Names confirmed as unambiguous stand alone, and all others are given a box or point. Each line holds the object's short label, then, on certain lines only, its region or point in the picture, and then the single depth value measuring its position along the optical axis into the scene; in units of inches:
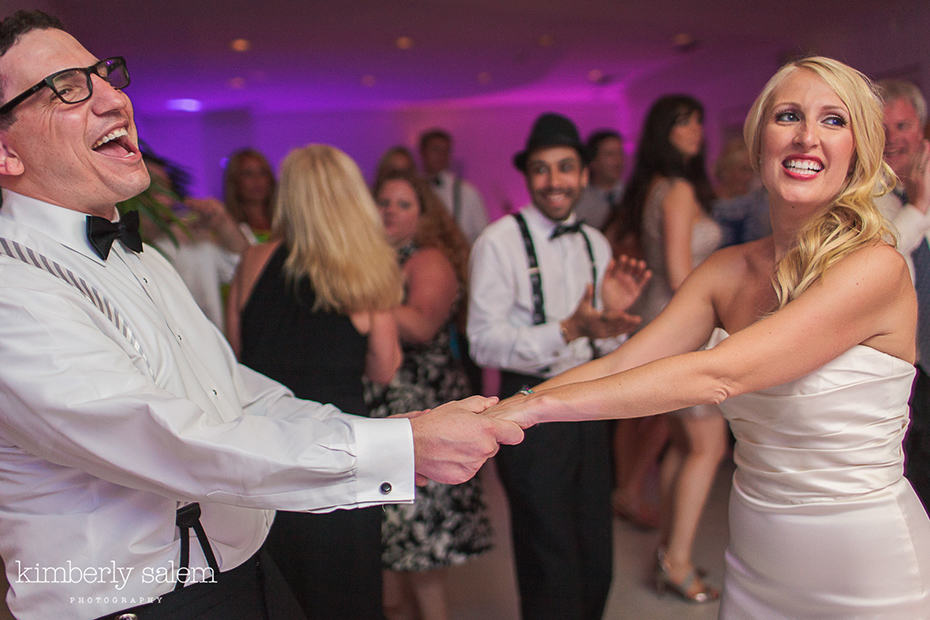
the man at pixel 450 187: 212.4
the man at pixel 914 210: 78.5
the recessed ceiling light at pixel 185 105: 364.1
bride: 53.7
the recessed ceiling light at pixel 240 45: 255.6
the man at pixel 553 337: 94.7
